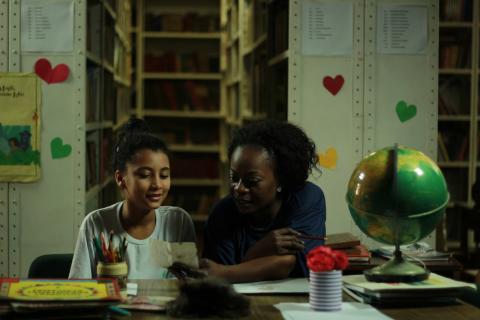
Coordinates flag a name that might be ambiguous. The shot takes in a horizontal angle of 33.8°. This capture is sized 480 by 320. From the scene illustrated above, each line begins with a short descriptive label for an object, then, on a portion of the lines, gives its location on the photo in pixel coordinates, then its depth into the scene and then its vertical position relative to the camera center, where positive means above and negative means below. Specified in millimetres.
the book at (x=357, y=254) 2748 -459
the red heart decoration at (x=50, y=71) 3449 +213
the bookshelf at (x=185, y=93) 7918 +289
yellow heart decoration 3596 -165
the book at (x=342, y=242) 2777 -421
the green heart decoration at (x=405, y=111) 3621 +58
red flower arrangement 1671 -292
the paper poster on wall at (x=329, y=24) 3553 +444
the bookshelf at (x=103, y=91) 4258 +186
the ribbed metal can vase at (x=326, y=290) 1685 -357
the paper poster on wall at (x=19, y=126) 3424 -28
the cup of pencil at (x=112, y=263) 1811 -329
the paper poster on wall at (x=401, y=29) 3572 +429
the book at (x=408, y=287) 1772 -372
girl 2275 -291
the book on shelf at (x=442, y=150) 5922 -196
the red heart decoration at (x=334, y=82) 3576 +185
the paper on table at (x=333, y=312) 1631 -402
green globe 1821 -167
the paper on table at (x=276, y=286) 1924 -414
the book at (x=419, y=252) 2811 -472
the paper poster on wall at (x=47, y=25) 3436 +412
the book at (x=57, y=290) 1565 -352
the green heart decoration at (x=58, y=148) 3486 -124
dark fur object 1597 -368
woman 2178 -261
